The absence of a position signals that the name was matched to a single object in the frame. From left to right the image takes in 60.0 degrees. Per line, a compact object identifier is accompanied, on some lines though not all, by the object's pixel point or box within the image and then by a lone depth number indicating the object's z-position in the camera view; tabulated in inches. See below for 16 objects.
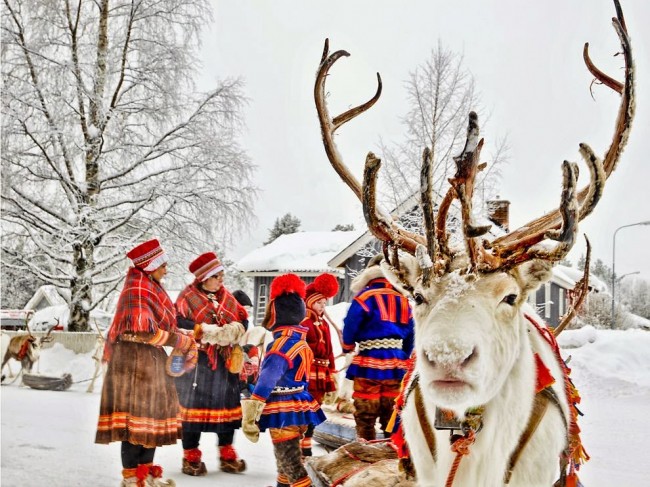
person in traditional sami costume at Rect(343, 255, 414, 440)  192.7
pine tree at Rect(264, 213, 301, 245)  1652.3
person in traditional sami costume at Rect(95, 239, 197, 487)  163.9
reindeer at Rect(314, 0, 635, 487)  74.5
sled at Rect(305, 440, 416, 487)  105.6
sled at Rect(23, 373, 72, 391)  434.9
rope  81.7
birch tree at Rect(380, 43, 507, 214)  512.7
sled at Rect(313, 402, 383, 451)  217.3
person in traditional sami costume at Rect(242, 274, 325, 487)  163.3
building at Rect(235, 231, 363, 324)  893.8
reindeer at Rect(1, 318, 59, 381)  481.1
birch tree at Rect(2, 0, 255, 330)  545.6
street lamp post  625.1
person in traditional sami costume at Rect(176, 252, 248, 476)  212.1
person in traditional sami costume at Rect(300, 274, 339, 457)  212.7
